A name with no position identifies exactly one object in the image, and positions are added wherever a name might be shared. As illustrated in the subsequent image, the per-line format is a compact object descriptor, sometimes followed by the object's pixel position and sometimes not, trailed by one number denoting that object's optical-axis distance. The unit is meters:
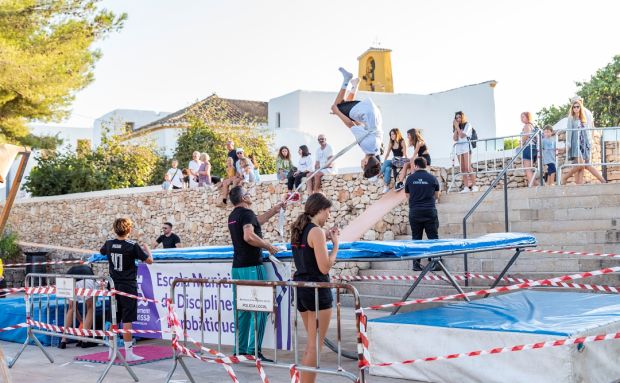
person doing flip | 8.15
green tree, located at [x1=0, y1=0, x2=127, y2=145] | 20.75
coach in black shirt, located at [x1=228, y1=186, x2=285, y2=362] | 7.63
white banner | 7.46
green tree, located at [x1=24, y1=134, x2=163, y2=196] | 27.70
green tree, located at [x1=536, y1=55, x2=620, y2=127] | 38.75
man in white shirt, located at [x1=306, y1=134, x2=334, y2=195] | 15.76
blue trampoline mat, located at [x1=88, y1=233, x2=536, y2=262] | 7.04
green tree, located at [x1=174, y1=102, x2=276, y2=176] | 30.53
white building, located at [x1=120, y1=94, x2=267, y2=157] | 37.72
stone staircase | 10.99
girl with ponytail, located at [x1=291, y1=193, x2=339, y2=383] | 5.88
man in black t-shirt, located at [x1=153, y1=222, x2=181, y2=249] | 15.17
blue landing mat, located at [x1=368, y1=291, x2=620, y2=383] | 5.42
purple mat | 8.26
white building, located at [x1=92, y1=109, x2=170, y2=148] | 51.27
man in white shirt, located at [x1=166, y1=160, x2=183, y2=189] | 21.95
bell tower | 48.84
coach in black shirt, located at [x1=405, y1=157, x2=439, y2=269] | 10.91
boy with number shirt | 8.29
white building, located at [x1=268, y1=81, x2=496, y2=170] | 37.28
